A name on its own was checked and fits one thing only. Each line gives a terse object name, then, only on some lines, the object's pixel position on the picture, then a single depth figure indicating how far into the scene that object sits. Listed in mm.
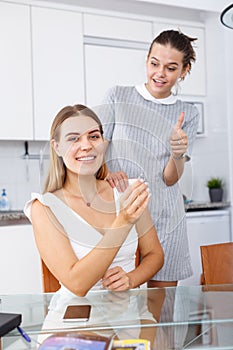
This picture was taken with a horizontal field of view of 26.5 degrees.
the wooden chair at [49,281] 1510
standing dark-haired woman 1378
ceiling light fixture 1128
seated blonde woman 1278
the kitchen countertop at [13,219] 2648
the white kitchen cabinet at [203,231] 3195
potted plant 3465
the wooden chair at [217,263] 1800
